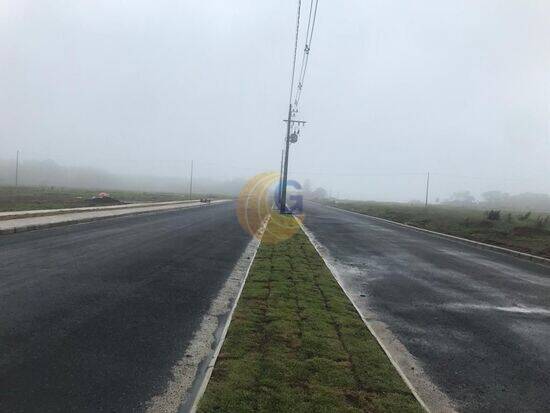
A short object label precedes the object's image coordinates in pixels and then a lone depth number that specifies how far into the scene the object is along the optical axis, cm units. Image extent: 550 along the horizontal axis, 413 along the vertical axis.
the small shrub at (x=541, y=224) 2463
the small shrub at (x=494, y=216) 3014
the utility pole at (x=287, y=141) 4115
